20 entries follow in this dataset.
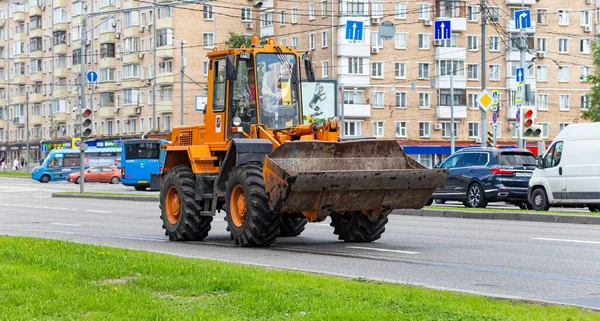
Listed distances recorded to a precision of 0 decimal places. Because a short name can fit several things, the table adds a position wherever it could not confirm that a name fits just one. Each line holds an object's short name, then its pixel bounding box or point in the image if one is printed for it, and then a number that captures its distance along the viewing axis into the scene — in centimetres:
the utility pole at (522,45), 4516
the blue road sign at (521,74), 4541
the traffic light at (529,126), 3503
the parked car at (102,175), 7856
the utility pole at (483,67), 4750
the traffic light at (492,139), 4941
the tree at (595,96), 7975
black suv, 3206
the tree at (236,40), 8938
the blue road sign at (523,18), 4431
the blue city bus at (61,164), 8194
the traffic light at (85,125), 4312
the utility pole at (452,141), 6028
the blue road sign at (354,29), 5106
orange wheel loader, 1620
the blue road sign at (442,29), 5184
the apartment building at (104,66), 9888
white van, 2794
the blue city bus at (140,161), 6153
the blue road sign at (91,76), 6450
